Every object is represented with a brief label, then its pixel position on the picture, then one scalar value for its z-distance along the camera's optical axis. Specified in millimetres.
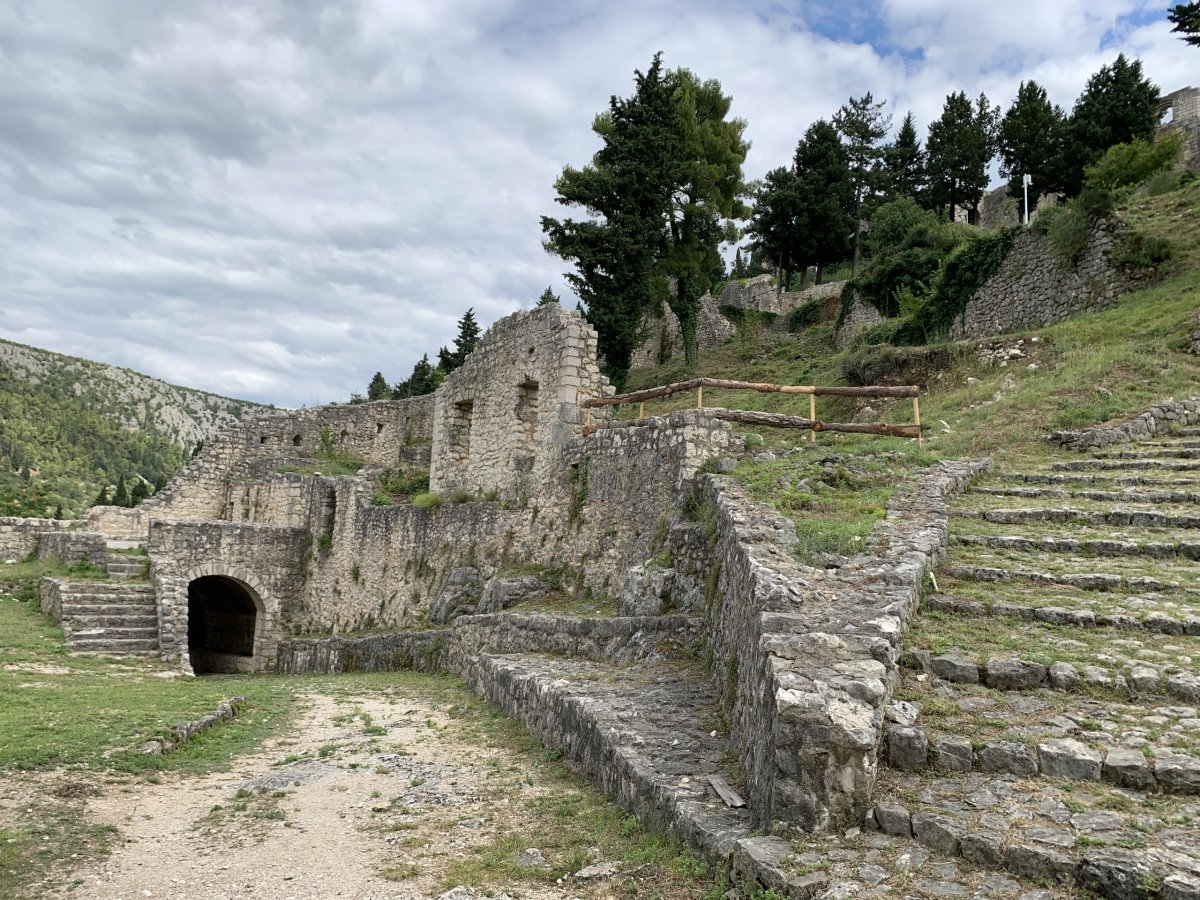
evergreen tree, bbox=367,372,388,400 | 48625
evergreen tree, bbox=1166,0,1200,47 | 23234
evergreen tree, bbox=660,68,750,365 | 31031
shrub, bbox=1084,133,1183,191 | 26594
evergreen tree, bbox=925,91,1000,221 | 37875
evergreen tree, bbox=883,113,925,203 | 40406
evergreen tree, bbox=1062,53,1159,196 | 32344
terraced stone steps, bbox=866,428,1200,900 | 3238
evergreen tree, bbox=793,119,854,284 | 40812
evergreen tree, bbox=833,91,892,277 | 41469
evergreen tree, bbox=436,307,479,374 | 39062
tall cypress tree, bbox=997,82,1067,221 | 34625
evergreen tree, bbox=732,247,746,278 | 64125
